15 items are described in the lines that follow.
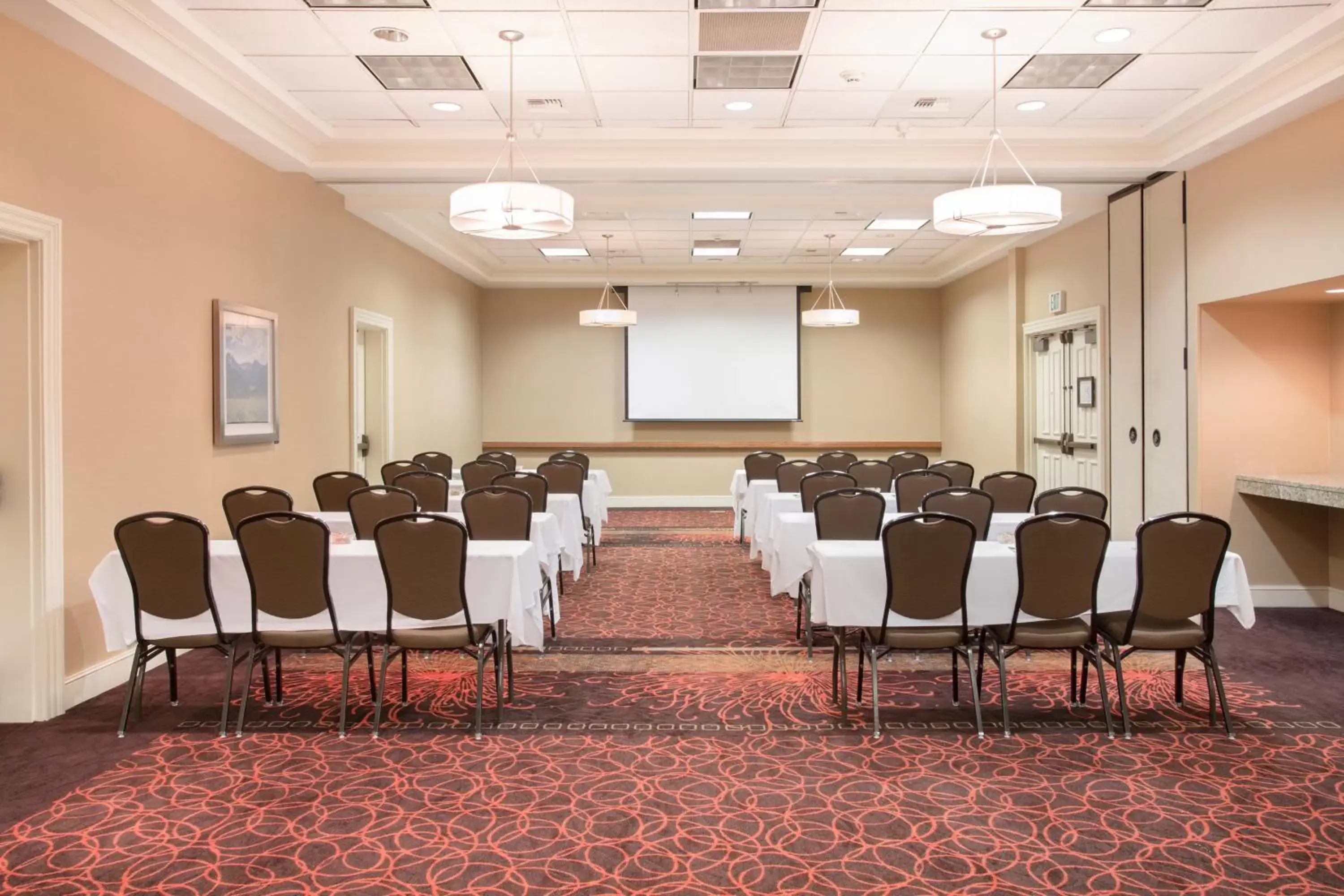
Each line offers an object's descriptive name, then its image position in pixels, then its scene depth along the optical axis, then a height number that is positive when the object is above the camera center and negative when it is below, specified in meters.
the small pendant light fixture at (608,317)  11.72 +1.63
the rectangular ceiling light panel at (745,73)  5.86 +2.46
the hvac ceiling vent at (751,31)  5.21 +2.43
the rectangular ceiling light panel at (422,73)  5.86 +2.47
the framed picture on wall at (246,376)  6.29 +0.50
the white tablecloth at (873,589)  4.19 -0.68
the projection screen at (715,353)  14.07 +1.38
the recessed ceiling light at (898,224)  10.34 +2.51
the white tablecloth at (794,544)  5.72 -0.65
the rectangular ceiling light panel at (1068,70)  5.84 +2.46
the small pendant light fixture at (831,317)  11.63 +1.60
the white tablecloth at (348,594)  4.22 -0.71
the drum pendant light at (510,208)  5.19 +1.37
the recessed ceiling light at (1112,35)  5.39 +2.43
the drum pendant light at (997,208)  4.89 +1.29
